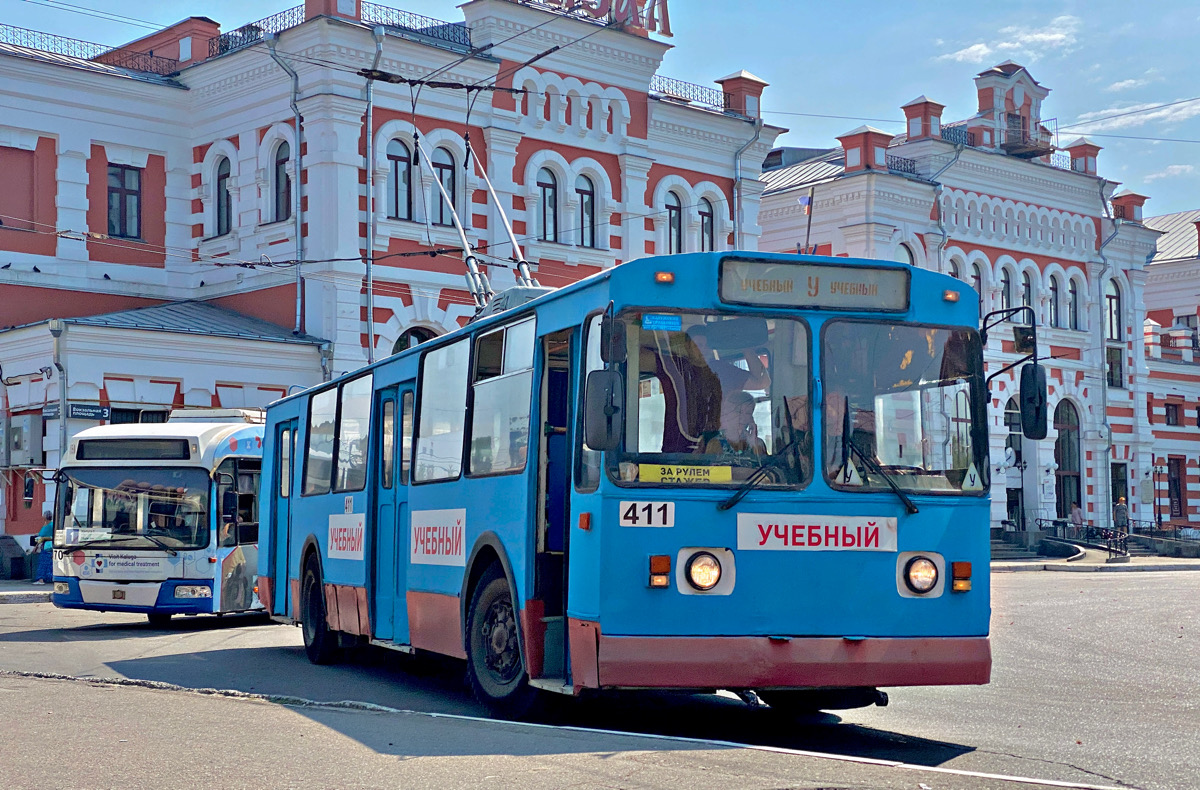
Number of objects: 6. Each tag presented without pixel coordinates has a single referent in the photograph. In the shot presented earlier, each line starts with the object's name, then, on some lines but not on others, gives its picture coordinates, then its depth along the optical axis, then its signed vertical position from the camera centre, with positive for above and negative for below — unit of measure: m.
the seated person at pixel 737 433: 9.09 +0.52
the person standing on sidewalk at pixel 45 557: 28.86 -0.45
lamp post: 55.41 +0.32
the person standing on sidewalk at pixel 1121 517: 52.53 +0.15
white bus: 20.19 +0.10
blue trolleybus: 8.98 +0.23
